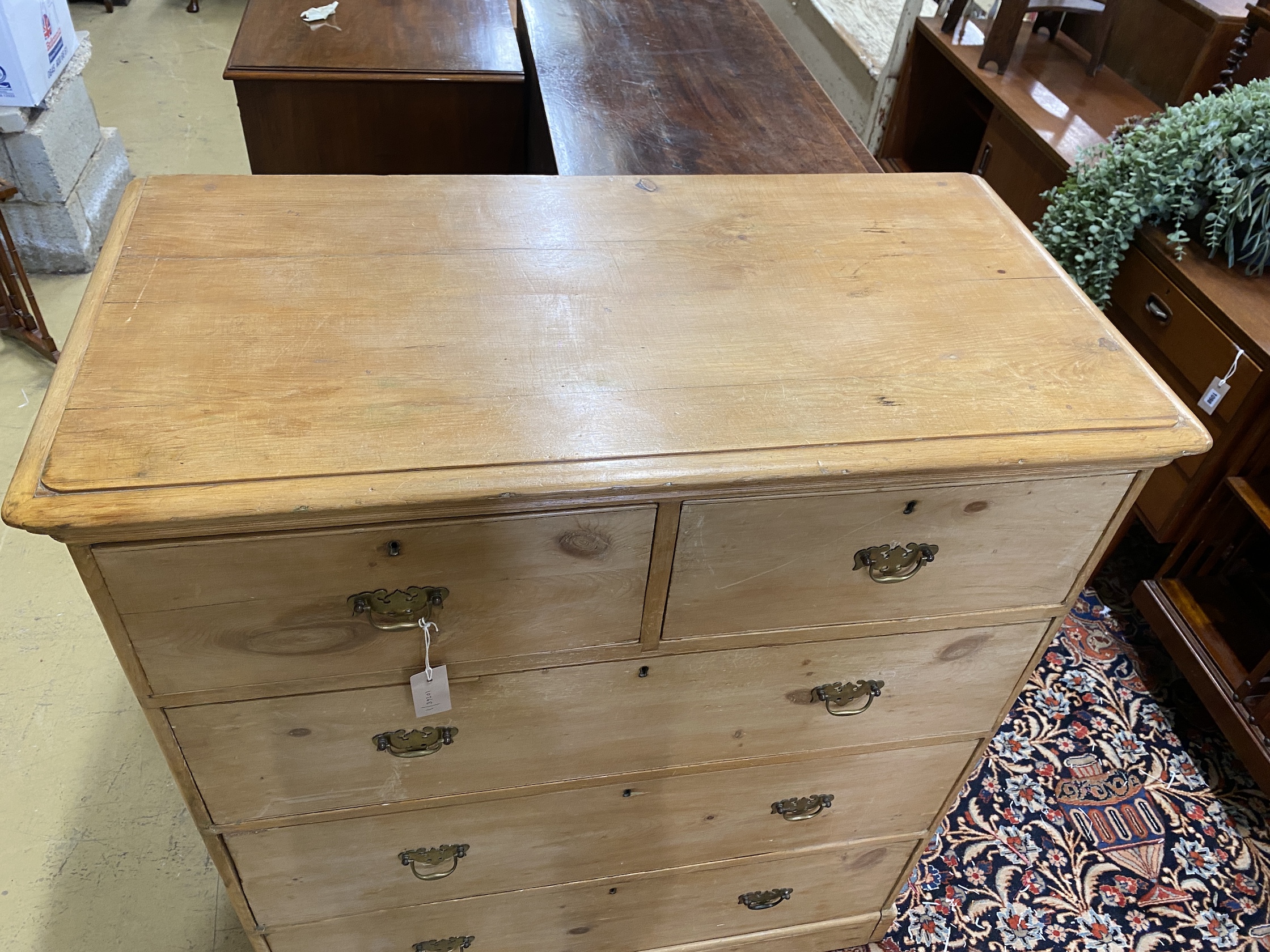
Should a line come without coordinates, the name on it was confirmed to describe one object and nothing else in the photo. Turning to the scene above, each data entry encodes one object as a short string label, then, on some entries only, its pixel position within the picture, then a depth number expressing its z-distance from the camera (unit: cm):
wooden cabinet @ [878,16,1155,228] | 217
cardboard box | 219
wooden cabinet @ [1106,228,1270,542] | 159
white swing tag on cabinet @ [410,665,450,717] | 90
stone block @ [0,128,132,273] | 256
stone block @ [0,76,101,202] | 239
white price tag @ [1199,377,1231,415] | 162
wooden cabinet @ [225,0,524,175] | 198
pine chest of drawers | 77
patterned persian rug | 160
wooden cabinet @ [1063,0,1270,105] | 194
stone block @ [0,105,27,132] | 233
